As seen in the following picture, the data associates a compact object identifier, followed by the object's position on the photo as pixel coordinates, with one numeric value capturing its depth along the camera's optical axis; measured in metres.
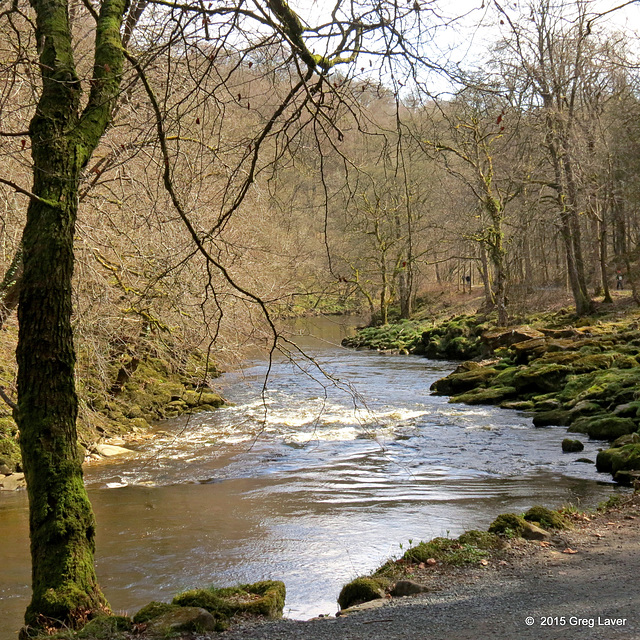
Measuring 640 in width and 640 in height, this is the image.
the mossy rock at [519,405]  15.33
